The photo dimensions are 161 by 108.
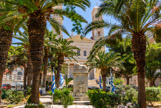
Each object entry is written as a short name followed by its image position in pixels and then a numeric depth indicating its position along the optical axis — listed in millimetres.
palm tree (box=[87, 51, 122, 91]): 24422
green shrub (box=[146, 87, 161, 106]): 15771
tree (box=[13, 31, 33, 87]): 21031
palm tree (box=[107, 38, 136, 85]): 34406
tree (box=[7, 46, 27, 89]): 26181
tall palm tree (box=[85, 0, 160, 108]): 11227
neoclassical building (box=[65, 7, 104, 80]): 61369
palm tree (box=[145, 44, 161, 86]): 24734
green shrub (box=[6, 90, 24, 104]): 16844
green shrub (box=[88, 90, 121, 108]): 10846
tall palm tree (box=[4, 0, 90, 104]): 9828
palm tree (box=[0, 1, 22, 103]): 11271
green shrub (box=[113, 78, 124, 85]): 40719
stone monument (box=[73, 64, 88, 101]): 20547
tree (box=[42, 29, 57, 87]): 25181
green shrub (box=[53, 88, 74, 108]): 16042
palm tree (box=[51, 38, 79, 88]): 24731
